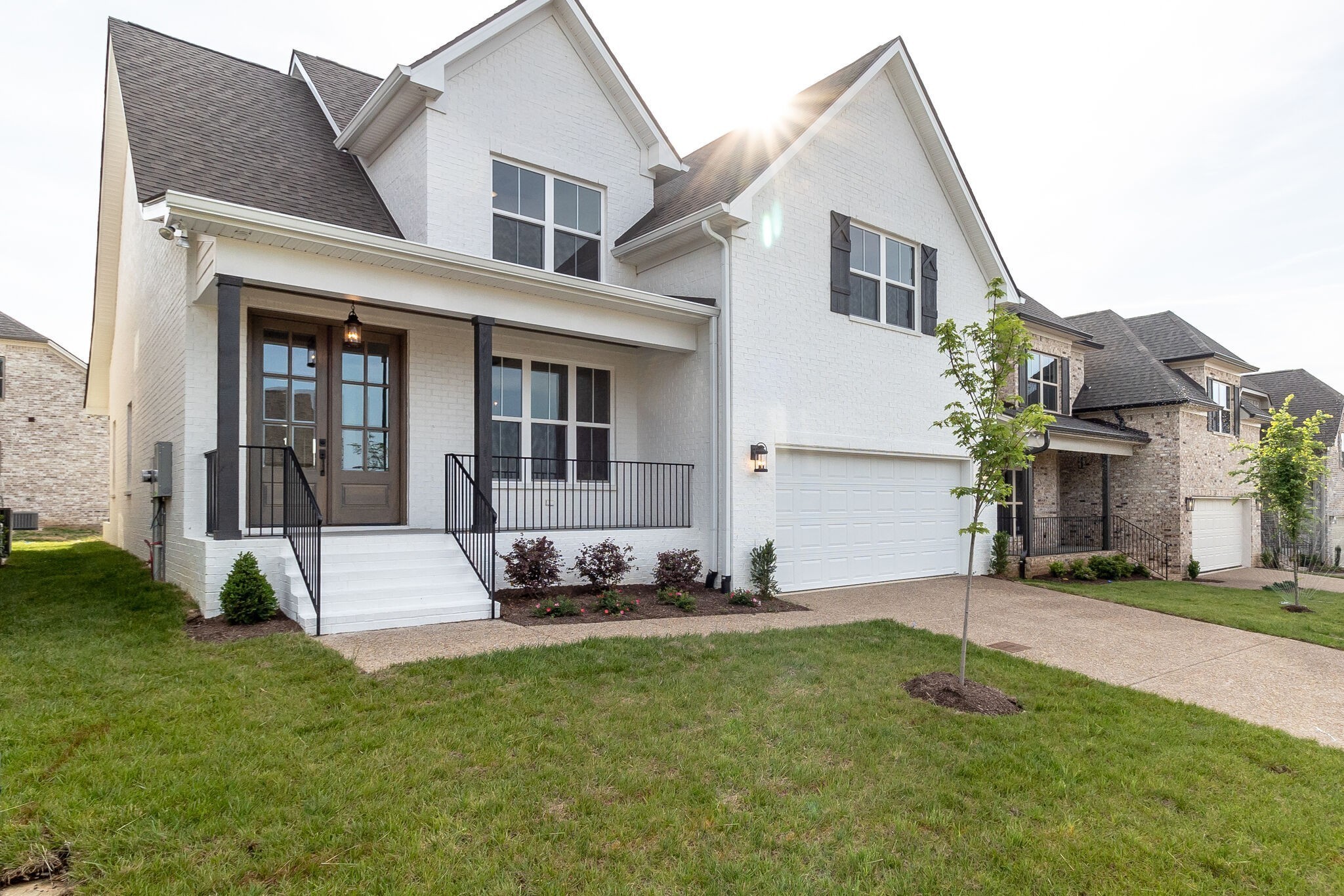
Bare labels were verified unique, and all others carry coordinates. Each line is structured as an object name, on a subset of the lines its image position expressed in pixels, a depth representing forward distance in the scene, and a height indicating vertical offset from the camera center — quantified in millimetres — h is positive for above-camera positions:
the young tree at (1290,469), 12719 -103
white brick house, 7660 +1871
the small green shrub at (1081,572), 14469 -2258
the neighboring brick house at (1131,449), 17031 +342
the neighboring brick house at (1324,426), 24594 +1461
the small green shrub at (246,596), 6488 -1262
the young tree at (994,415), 5137 +359
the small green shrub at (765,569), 9703 -1494
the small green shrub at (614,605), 7953 -1639
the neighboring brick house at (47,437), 22359 +734
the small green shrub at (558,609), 7652 -1623
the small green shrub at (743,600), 9117 -1794
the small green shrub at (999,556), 13430 -1797
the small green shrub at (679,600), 8461 -1689
